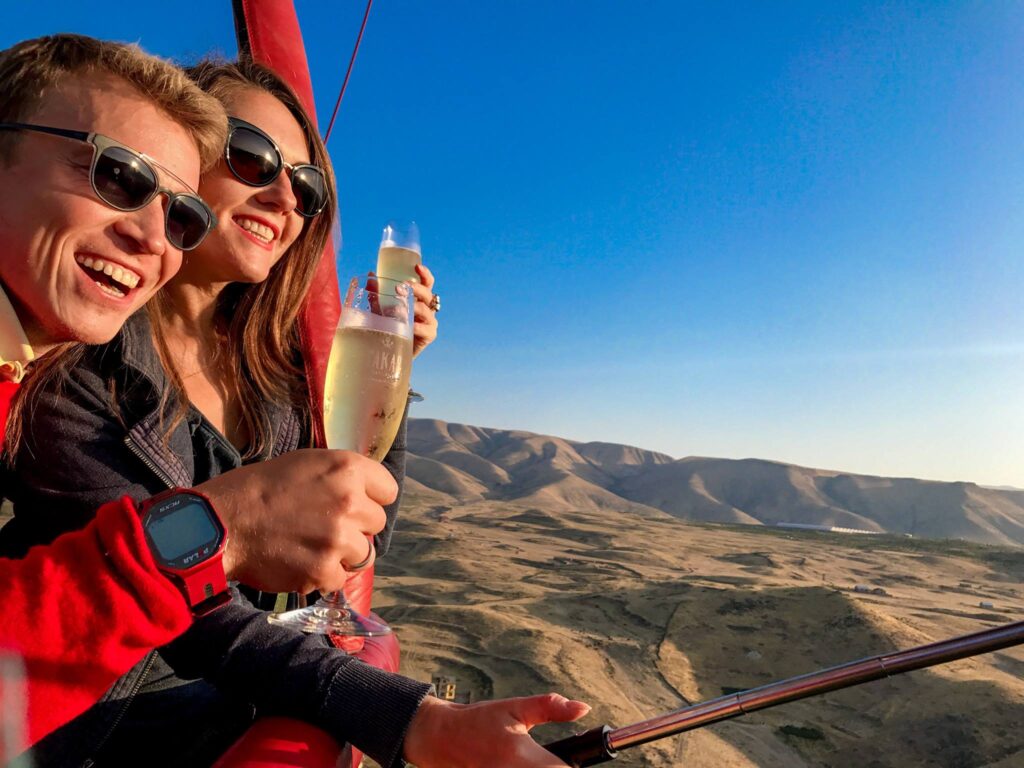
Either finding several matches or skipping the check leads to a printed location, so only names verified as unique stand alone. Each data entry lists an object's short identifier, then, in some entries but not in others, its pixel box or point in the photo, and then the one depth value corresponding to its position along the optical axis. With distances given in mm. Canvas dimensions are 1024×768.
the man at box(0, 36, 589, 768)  281
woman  405
